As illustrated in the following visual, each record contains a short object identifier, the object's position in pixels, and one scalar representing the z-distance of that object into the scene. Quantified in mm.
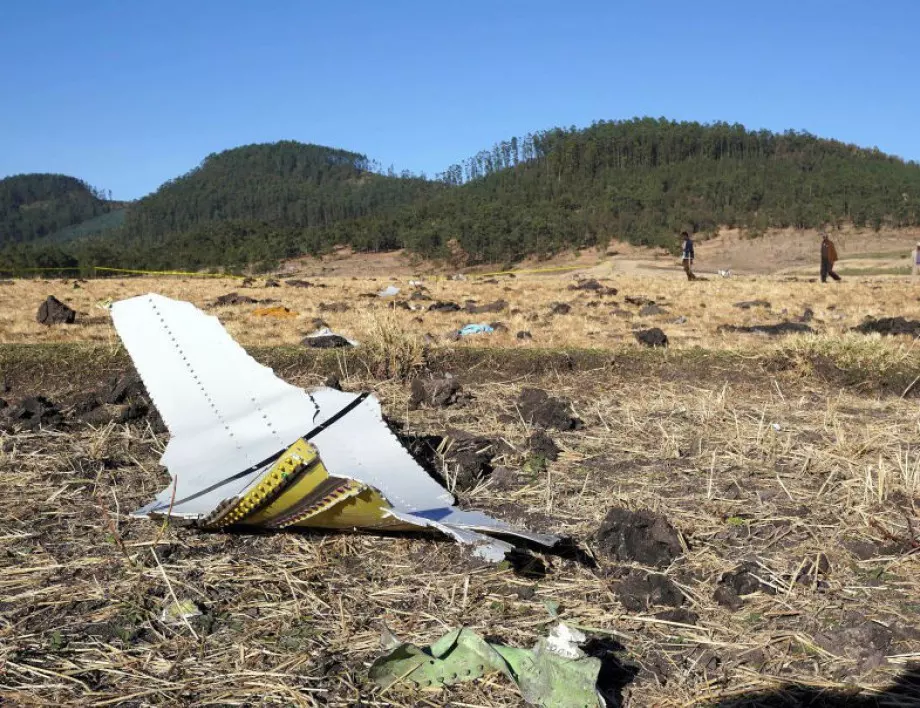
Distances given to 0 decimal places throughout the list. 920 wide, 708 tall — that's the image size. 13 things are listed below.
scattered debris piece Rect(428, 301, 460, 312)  11461
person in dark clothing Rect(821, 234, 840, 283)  17578
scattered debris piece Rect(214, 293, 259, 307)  12430
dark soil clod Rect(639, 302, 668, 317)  10602
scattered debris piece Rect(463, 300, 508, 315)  11188
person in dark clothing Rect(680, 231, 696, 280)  19969
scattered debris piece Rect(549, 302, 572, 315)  10742
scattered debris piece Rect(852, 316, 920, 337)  8484
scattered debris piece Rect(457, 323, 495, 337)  8873
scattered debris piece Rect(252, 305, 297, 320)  10664
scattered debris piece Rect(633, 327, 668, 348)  7723
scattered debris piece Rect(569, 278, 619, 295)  13844
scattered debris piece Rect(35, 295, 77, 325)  9731
